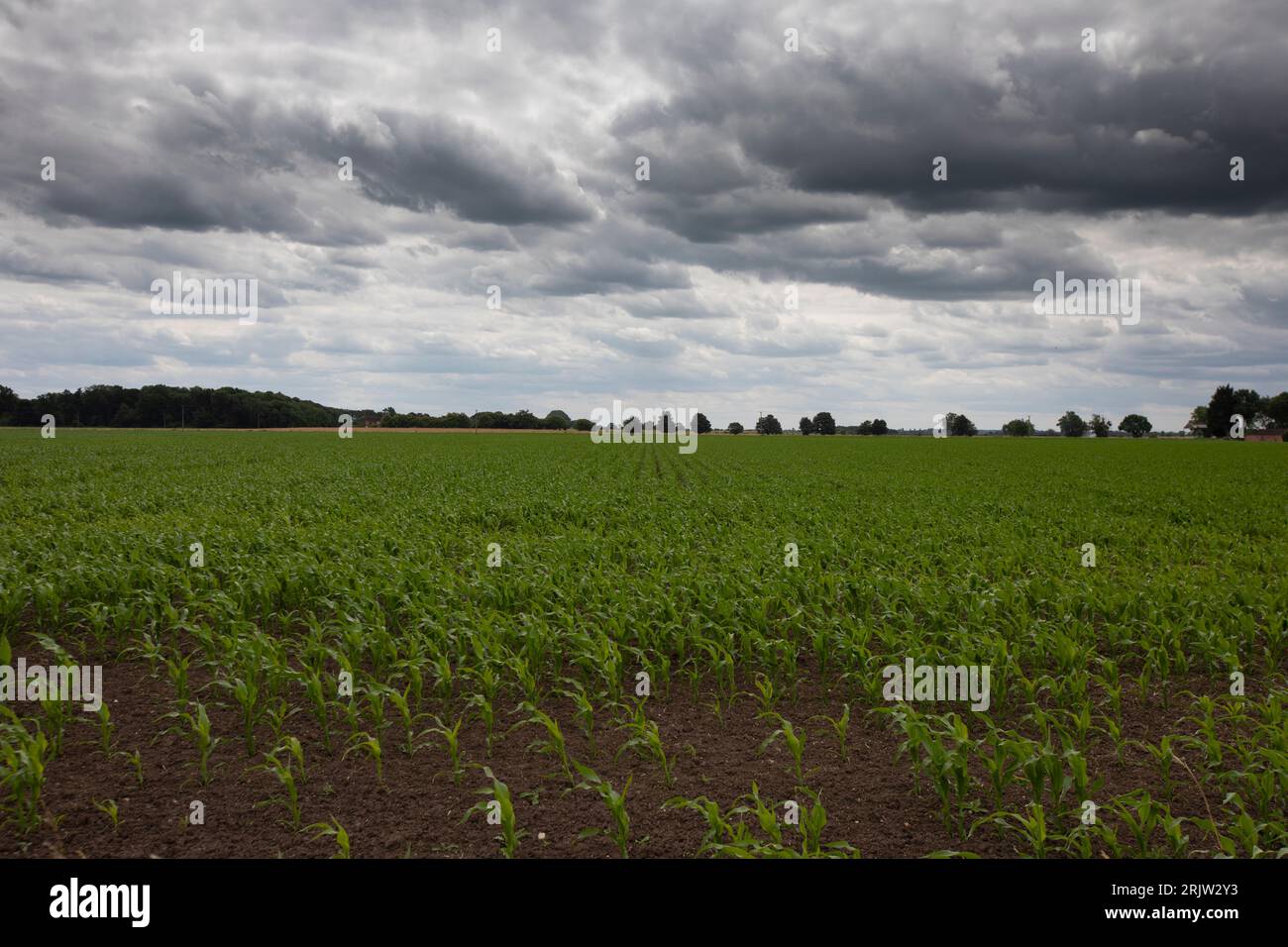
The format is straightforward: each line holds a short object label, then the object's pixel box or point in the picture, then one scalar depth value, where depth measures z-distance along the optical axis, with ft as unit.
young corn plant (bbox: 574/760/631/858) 16.51
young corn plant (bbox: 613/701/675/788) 20.01
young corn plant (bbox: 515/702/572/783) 20.26
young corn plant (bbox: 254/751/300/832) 18.06
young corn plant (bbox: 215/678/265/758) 22.12
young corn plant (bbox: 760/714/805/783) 19.80
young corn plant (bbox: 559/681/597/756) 22.02
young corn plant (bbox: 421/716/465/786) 19.78
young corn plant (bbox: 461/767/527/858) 16.38
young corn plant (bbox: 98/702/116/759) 21.53
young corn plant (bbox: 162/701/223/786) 20.07
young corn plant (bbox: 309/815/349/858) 16.26
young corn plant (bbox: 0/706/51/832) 18.01
